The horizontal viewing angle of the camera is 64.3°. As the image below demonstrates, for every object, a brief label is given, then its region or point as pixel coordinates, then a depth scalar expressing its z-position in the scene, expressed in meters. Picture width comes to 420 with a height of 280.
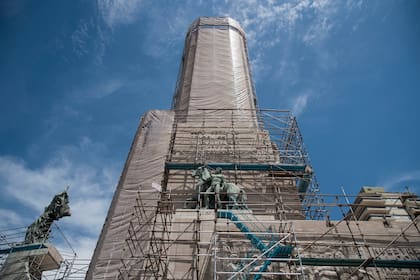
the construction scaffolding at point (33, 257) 11.58
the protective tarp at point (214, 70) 23.77
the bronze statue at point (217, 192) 13.24
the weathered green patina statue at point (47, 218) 12.99
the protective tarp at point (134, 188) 11.68
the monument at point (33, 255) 11.23
